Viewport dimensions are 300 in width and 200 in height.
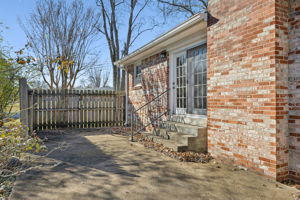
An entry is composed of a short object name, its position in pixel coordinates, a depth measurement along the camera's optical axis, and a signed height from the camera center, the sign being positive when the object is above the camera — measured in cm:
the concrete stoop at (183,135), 495 -83
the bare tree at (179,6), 1509 +654
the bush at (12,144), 292 -58
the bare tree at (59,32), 1105 +358
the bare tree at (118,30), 1585 +540
